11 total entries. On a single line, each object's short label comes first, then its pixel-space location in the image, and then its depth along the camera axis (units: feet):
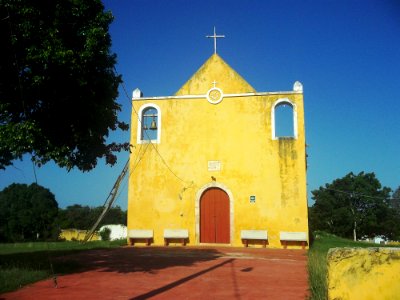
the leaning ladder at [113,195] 64.49
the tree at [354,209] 170.71
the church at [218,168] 56.34
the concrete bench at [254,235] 55.21
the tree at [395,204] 202.51
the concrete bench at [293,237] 53.98
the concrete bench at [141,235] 58.39
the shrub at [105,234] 116.47
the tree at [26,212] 169.89
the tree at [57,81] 26.20
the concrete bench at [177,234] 57.36
